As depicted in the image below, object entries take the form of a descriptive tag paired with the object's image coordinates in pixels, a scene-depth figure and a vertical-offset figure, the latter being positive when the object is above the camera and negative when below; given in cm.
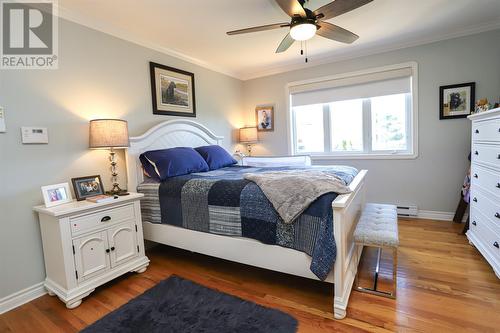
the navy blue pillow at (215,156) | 312 -8
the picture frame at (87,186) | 208 -26
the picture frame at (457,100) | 296 +48
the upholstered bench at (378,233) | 174 -64
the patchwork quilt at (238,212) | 156 -48
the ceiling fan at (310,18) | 175 +97
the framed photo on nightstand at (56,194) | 192 -29
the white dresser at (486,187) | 194 -42
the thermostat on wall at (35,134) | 191 +19
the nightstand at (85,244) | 180 -69
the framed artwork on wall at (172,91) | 296 +78
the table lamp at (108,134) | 216 +18
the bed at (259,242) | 158 -73
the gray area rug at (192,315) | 156 -109
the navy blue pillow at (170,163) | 248 -11
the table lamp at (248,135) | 424 +24
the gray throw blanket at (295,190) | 161 -29
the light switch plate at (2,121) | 179 +28
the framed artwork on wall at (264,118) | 435 +53
